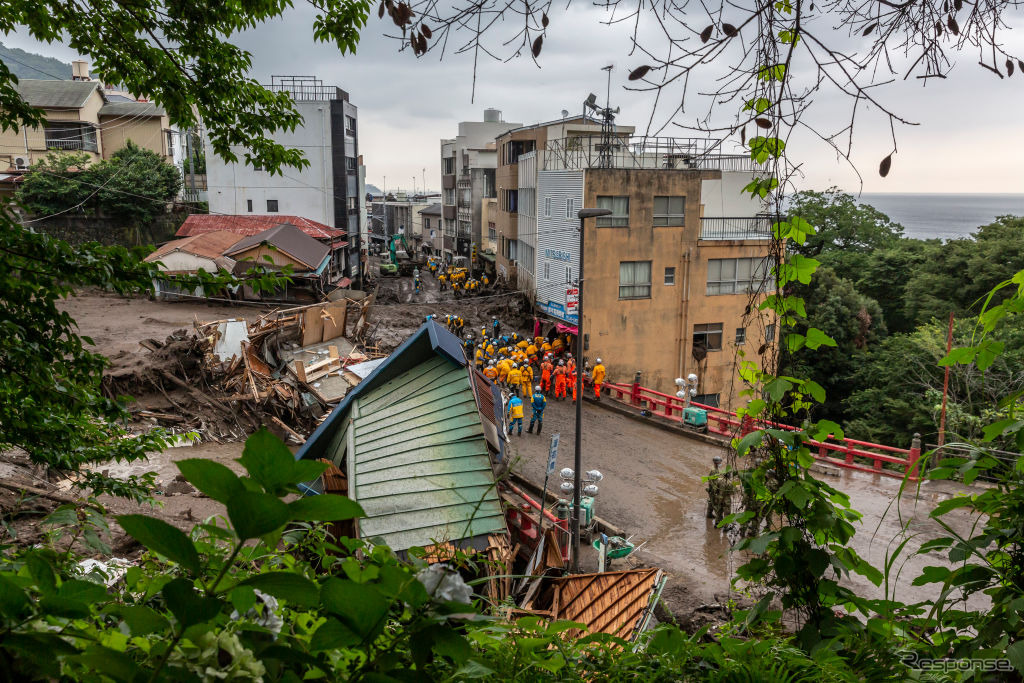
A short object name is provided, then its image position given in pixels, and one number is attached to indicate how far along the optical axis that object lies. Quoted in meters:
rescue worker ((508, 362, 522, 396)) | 20.78
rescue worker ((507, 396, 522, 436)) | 18.86
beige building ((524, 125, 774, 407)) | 26.78
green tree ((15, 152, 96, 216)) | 33.59
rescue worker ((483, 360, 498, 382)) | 21.31
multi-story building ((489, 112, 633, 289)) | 36.12
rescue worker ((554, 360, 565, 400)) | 22.93
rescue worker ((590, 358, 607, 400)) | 23.23
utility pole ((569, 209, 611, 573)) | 11.74
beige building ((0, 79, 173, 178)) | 42.06
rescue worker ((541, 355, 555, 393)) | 22.70
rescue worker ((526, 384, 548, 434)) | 19.27
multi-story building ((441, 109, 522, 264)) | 54.31
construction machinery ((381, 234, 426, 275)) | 57.12
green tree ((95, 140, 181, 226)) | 35.69
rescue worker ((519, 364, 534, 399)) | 20.94
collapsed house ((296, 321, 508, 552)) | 9.40
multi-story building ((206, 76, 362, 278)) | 38.56
